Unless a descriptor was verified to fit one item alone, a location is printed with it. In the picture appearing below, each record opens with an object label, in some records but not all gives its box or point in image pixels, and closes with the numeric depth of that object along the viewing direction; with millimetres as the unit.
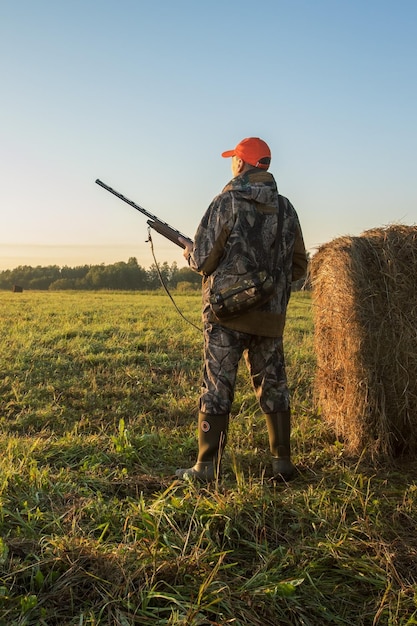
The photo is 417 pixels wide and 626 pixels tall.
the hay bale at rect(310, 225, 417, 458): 4898
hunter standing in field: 4309
